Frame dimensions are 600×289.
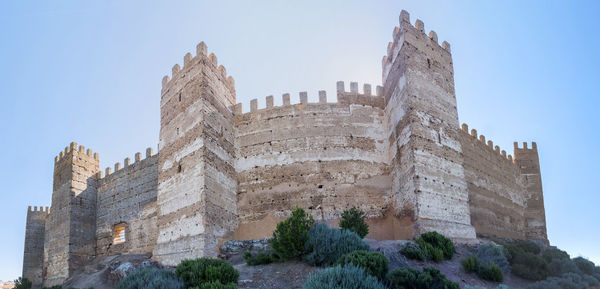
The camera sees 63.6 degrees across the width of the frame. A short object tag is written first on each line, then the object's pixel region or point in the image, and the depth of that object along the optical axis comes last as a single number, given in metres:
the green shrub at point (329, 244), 13.59
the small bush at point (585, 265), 18.33
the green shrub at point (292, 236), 14.39
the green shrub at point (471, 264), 14.88
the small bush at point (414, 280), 11.48
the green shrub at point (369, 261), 11.62
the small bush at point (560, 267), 17.05
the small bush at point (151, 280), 12.00
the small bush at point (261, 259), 14.76
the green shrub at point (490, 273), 14.73
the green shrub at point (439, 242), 15.56
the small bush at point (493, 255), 16.09
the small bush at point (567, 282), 14.81
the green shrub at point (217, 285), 11.09
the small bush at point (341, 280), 9.77
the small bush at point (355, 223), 16.57
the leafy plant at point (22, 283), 23.91
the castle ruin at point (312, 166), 18.23
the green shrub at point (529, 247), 18.77
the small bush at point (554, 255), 18.42
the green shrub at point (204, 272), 12.18
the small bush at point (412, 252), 14.73
